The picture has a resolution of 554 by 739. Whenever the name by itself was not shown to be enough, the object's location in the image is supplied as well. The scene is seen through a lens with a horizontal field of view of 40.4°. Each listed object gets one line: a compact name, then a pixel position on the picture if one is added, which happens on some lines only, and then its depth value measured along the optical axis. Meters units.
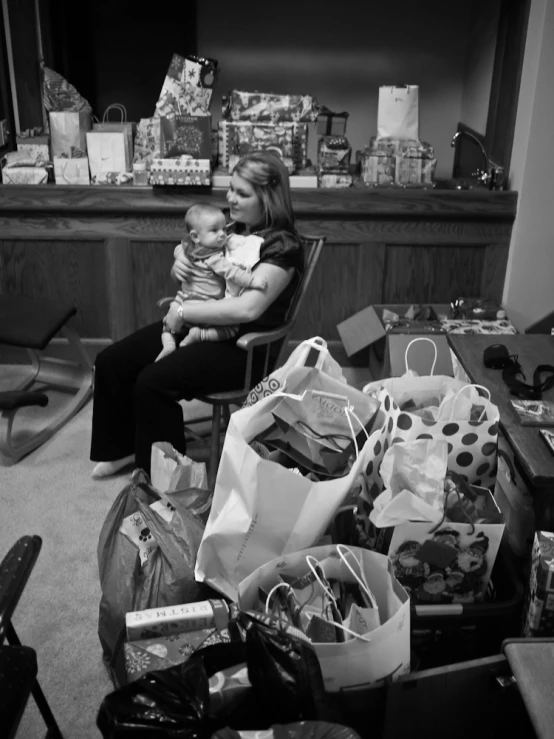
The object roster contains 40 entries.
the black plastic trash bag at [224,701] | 1.18
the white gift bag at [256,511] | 1.58
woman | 2.51
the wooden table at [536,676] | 1.11
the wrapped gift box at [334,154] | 3.51
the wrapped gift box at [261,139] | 3.46
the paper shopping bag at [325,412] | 1.82
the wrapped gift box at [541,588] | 1.47
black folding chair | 1.27
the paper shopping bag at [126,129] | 3.52
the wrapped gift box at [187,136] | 3.36
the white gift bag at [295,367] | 1.93
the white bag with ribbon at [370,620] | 1.37
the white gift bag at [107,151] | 3.46
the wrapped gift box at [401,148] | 3.51
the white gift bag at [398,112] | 3.49
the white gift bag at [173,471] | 2.01
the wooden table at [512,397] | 1.62
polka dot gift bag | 1.71
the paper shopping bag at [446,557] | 1.55
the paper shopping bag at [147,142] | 3.43
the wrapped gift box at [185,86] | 3.37
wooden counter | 3.49
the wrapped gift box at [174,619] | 1.56
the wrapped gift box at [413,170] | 3.51
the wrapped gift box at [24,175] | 3.46
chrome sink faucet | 3.52
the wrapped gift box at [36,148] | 3.51
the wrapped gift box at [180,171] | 3.38
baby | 2.53
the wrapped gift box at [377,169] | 3.52
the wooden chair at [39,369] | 2.90
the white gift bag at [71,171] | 3.46
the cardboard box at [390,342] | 3.03
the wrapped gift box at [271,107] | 3.47
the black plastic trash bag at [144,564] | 1.76
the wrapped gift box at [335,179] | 3.50
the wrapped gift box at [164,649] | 1.48
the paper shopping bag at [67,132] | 3.45
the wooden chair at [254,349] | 2.54
